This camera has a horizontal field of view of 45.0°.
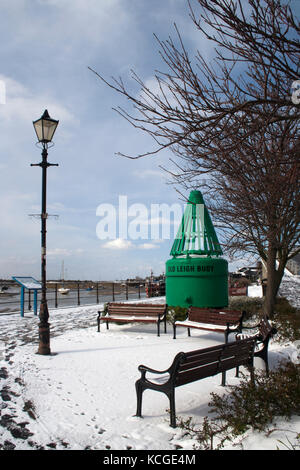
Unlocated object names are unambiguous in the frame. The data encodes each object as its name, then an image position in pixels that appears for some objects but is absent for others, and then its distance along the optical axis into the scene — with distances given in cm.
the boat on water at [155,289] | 2580
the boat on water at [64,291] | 4076
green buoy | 1181
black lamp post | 755
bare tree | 329
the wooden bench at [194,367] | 409
